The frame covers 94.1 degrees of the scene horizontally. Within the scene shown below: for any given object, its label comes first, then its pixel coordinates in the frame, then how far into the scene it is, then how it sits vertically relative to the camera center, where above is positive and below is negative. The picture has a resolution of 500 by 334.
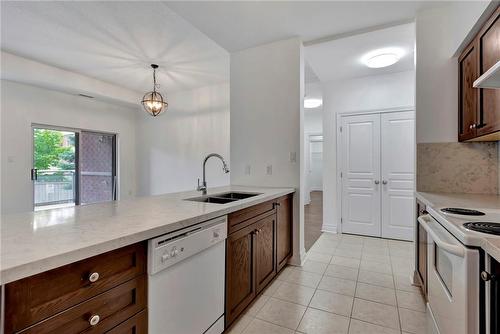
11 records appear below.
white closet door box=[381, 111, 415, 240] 3.58 -0.11
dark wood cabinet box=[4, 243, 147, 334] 0.68 -0.45
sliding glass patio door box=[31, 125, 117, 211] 4.66 -0.03
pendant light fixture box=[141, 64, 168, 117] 4.00 +1.09
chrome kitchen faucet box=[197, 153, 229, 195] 2.32 -0.23
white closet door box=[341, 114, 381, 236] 3.81 -0.12
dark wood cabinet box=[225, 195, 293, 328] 1.63 -0.73
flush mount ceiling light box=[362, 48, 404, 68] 3.07 +1.48
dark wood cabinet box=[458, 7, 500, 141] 1.53 +0.59
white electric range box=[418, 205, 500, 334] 0.89 -0.44
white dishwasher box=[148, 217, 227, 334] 1.07 -0.61
